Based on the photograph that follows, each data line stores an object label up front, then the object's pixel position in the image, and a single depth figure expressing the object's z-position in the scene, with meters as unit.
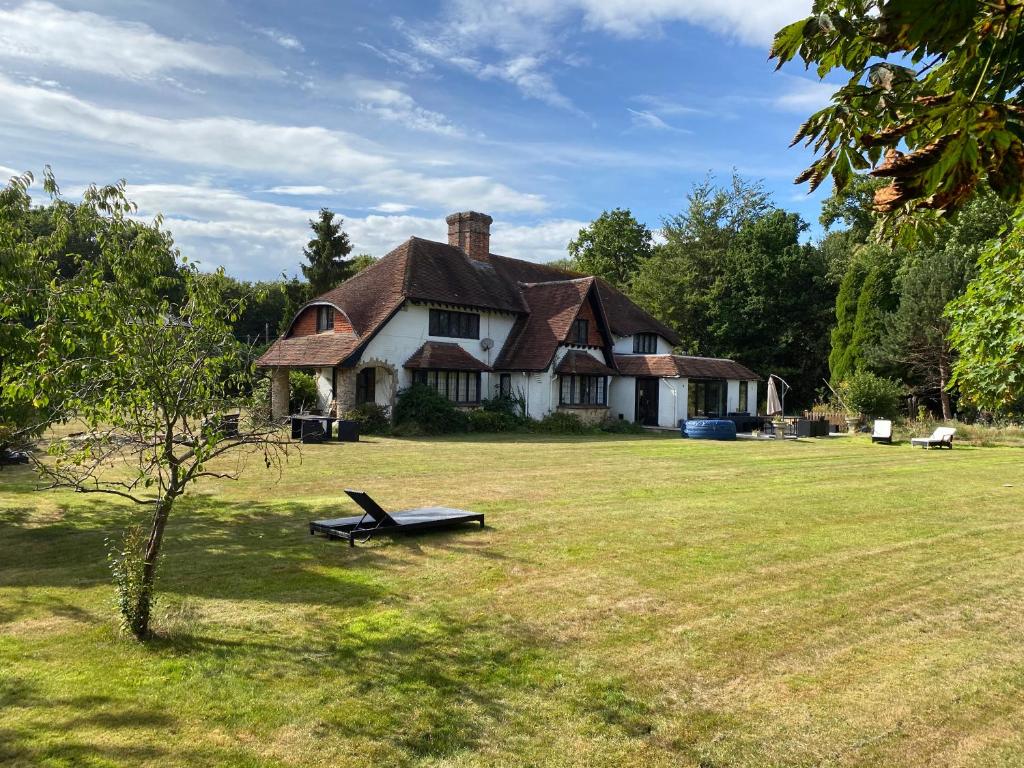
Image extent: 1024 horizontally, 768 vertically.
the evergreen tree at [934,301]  34.50
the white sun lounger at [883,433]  27.89
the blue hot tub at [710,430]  29.86
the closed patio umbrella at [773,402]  33.56
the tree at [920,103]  2.47
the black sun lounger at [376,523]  9.73
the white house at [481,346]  30.88
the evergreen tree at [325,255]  51.41
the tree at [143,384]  6.05
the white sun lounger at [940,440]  26.11
